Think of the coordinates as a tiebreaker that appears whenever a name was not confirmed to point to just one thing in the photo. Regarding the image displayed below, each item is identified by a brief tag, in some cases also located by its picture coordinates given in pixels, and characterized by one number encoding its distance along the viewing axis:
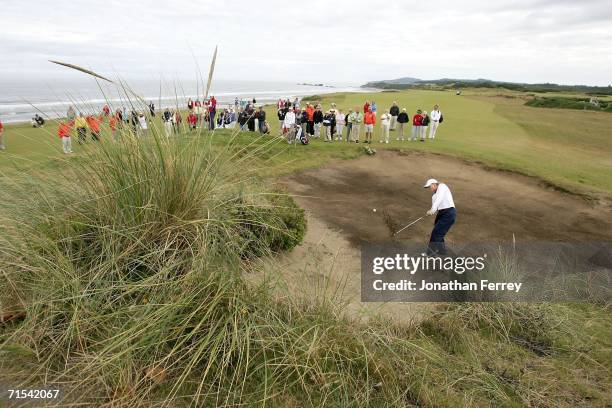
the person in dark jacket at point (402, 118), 18.06
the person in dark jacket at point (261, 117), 16.16
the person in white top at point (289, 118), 15.74
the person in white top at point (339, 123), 17.61
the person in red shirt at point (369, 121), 17.28
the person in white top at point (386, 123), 17.23
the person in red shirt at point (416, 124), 17.73
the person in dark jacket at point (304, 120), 16.69
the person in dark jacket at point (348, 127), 17.22
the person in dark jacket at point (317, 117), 17.98
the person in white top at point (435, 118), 18.38
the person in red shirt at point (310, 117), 18.03
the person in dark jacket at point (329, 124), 17.23
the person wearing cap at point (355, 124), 16.95
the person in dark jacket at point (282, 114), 17.88
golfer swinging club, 6.91
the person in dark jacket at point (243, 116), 14.30
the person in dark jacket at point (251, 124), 17.39
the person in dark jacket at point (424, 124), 17.66
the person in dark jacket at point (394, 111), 20.04
